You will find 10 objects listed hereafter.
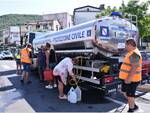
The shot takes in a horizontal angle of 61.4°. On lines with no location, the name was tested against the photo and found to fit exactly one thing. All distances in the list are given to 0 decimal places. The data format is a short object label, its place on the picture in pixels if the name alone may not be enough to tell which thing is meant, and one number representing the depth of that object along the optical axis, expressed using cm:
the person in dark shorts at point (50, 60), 471
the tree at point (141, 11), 1300
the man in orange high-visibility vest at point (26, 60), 519
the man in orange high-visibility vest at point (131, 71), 290
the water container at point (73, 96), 359
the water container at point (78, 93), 362
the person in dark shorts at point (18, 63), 663
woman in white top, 369
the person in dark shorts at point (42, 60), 488
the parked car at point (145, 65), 418
